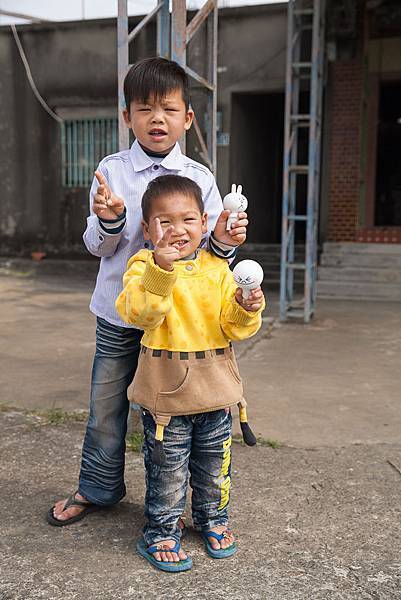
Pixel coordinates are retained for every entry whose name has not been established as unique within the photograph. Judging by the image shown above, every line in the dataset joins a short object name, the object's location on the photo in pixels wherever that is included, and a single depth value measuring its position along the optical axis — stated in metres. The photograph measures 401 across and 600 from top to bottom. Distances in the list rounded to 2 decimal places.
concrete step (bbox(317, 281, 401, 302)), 9.36
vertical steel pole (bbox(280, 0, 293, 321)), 6.87
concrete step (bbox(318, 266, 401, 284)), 9.59
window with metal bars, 11.98
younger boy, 2.04
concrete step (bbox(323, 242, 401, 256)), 10.04
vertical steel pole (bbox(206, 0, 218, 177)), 4.58
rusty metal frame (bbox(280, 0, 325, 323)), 6.87
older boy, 2.20
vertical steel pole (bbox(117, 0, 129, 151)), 3.69
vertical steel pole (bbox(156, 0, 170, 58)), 3.75
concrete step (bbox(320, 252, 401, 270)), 9.77
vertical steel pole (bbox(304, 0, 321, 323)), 6.80
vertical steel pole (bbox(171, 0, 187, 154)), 3.60
